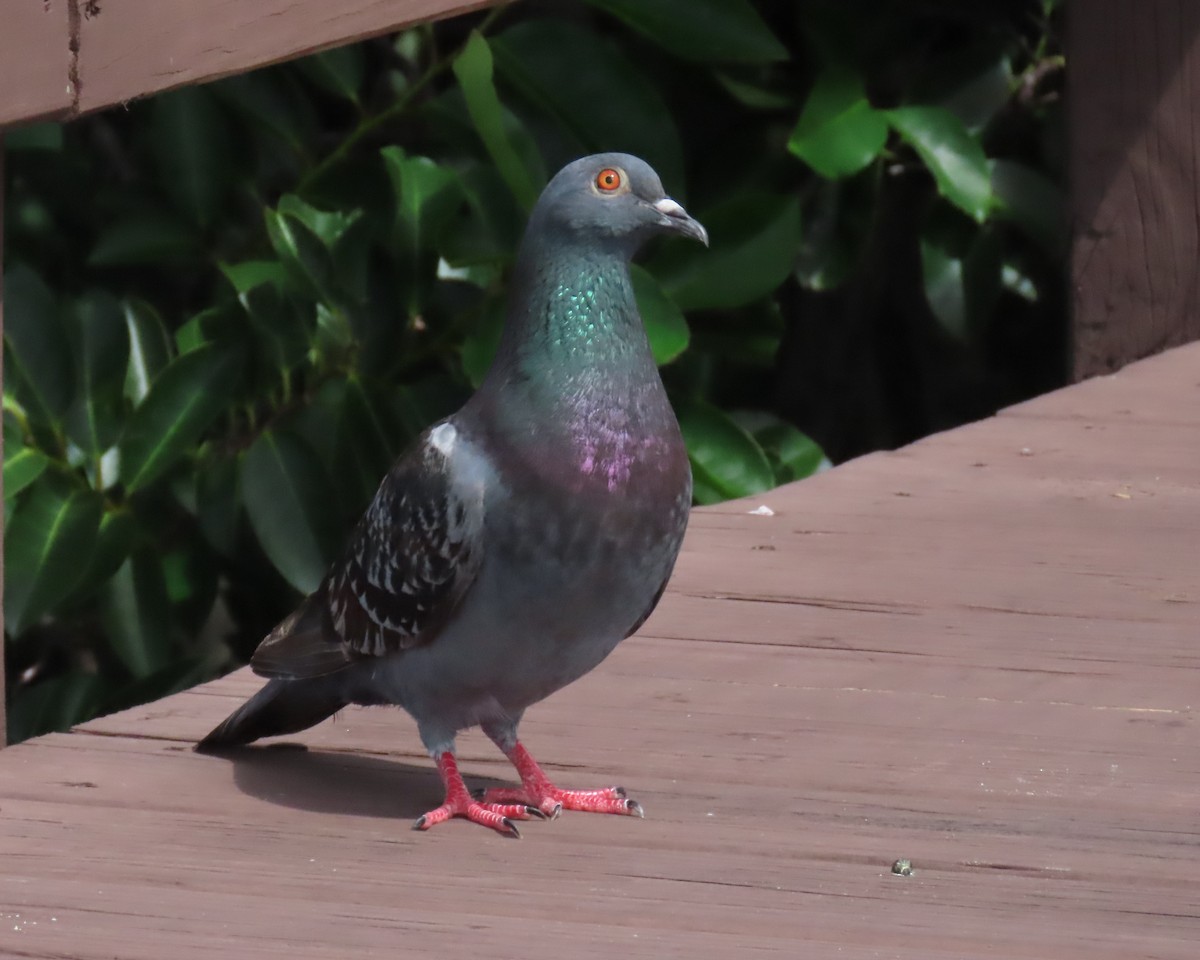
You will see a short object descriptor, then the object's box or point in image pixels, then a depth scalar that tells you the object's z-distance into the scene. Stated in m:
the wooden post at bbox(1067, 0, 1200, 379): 9.81
